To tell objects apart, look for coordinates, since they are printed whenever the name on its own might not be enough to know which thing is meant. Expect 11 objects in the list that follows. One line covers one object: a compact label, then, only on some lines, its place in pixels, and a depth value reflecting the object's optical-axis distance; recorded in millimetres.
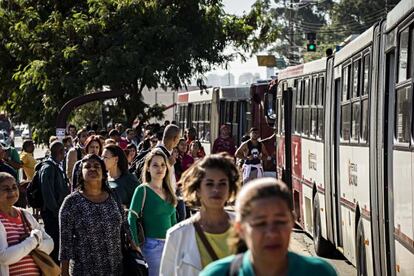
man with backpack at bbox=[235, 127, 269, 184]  22672
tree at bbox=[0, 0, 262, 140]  33406
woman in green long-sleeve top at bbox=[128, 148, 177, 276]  10250
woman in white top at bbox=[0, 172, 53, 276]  9398
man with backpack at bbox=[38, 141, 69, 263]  13695
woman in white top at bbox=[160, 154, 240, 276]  6961
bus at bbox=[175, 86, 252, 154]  35094
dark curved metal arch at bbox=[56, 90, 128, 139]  27906
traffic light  32200
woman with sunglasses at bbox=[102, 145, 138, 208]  11758
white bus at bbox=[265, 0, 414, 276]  9742
